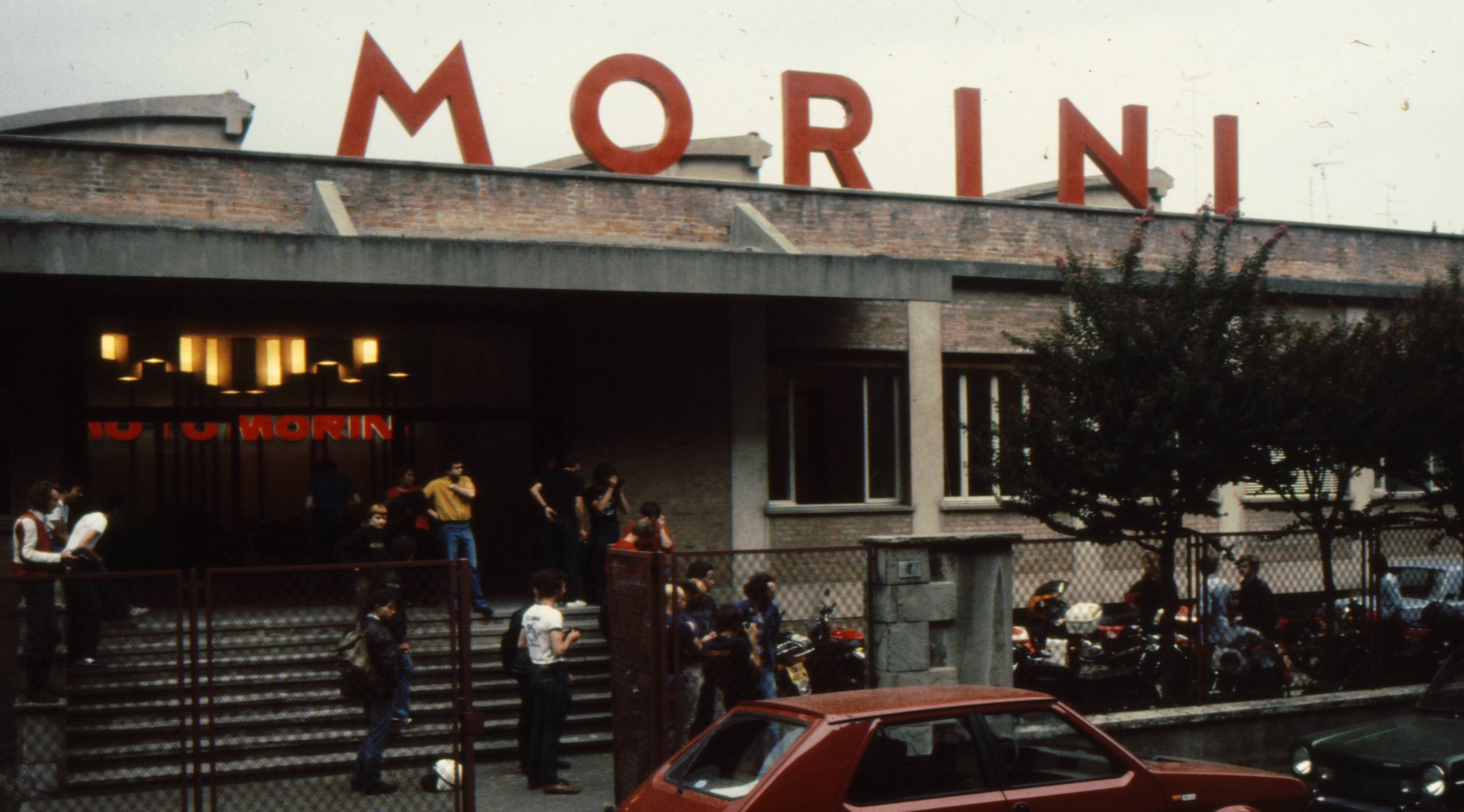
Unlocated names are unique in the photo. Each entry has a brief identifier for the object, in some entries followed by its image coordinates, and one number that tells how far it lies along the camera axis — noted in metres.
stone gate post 9.41
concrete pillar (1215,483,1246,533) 19.67
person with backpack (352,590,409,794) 9.53
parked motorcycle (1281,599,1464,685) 12.16
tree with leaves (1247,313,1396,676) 12.16
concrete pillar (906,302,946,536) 17.80
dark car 8.77
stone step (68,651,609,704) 9.32
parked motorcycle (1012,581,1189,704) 10.91
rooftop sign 17.95
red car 6.31
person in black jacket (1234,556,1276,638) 11.80
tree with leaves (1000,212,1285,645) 11.98
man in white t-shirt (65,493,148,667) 9.52
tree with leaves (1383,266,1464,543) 13.45
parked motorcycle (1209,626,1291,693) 11.46
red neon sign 17.00
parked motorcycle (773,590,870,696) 10.84
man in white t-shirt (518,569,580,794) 10.21
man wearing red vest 9.16
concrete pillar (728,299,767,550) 16.75
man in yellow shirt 13.99
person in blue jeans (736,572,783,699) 10.02
